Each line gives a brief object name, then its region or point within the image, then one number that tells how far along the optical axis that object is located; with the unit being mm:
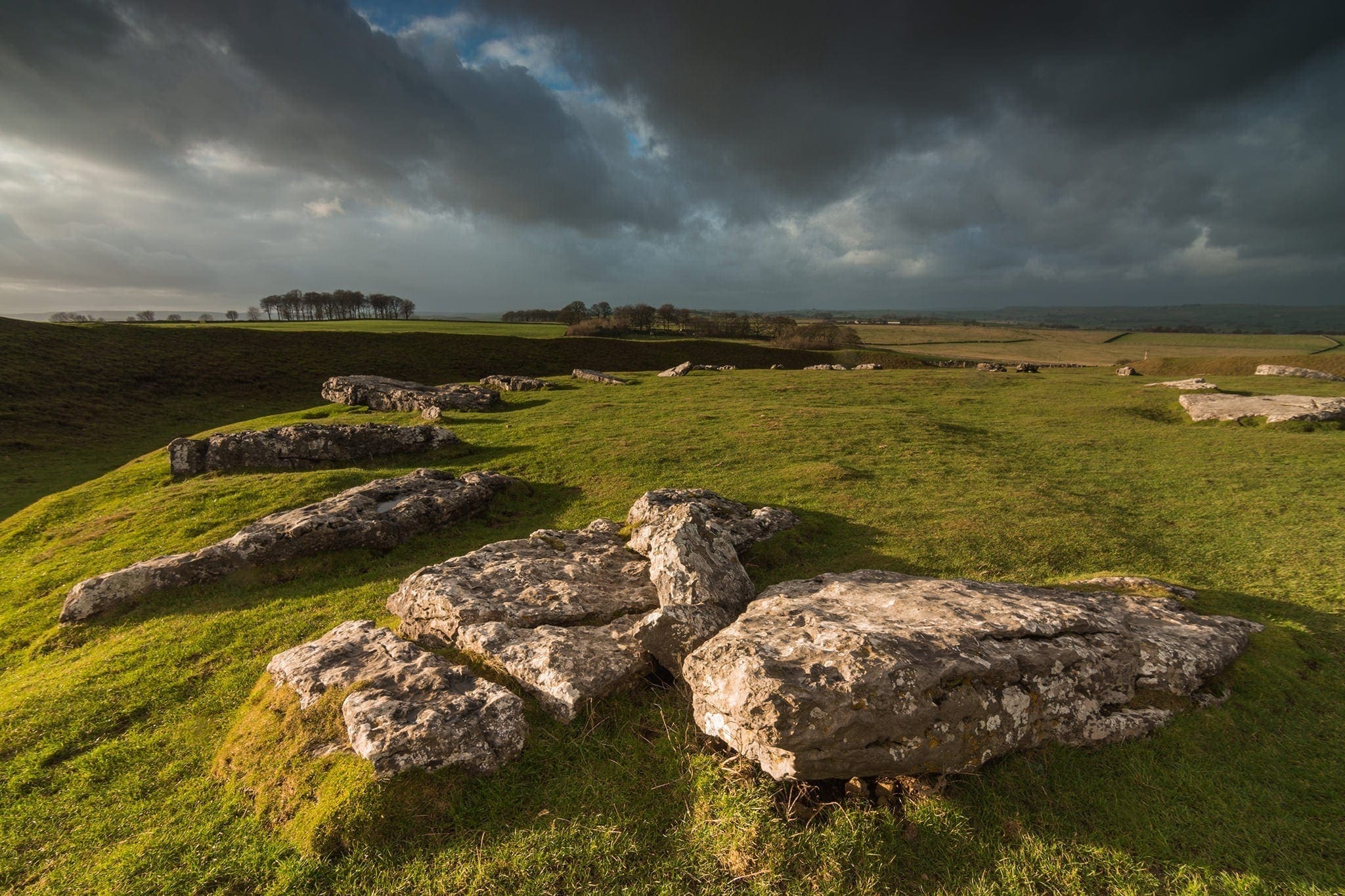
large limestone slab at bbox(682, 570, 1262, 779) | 5051
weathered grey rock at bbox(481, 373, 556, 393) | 34844
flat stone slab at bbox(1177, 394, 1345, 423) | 21562
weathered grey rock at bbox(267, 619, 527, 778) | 5461
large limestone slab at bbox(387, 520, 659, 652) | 7582
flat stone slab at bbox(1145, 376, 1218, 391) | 30359
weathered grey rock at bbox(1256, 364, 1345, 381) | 33938
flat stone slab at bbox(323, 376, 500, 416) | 28031
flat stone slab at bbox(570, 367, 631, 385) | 37562
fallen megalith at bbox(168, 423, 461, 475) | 18016
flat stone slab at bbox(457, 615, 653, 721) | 6379
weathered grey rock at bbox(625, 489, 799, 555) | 10727
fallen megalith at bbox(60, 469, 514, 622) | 10062
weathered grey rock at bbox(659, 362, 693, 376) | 41812
